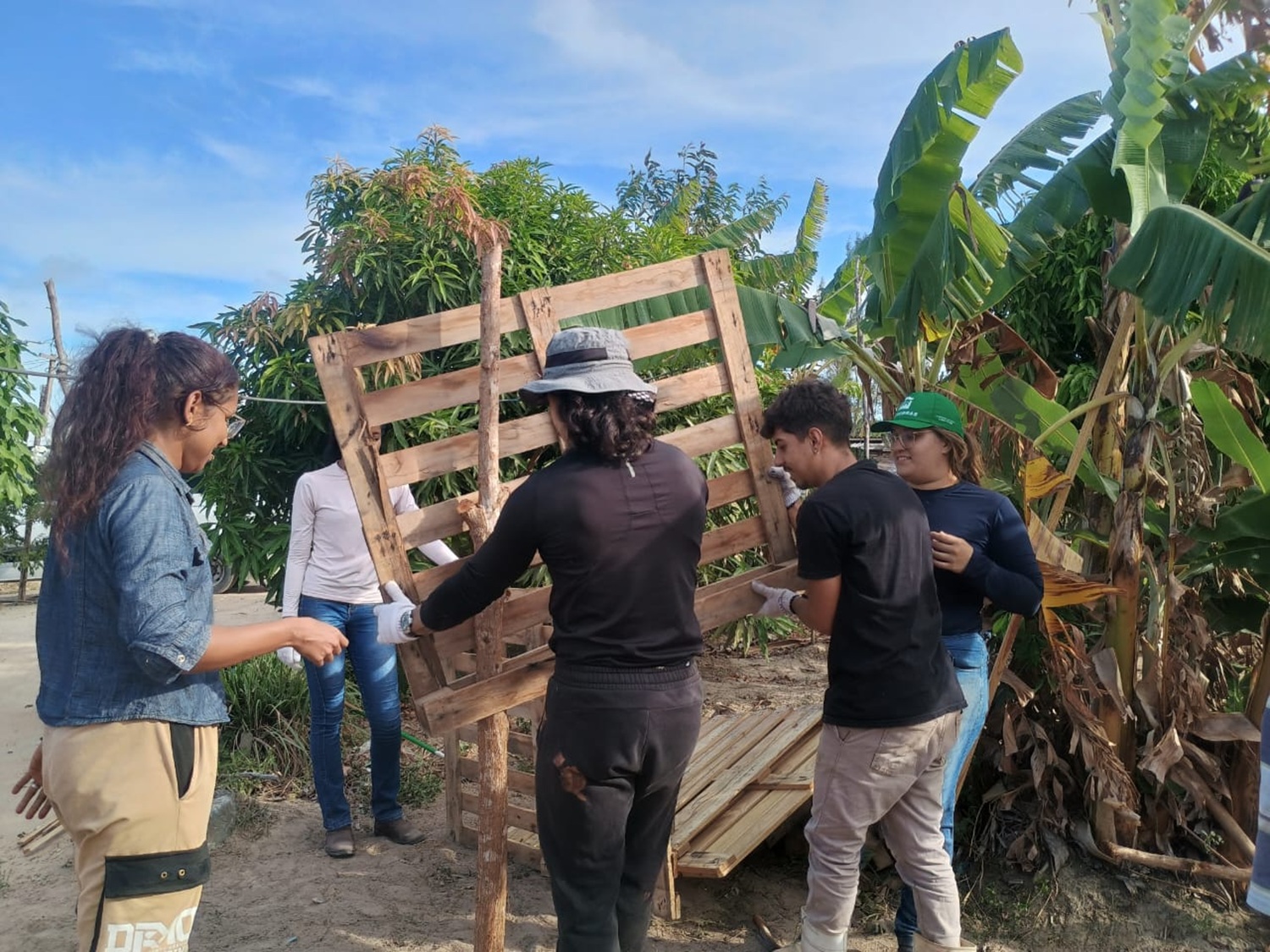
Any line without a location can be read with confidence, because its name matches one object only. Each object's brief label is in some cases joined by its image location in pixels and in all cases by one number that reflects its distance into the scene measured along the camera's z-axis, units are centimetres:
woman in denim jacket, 201
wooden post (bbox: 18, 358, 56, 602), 1359
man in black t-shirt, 273
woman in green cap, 304
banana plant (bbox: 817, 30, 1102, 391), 364
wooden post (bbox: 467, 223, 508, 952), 291
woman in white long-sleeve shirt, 436
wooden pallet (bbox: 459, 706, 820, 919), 380
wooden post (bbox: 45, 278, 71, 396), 1528
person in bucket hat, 236
